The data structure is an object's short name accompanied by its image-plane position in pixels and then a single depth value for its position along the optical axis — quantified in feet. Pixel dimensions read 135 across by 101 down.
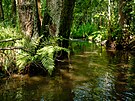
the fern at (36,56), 12.15
